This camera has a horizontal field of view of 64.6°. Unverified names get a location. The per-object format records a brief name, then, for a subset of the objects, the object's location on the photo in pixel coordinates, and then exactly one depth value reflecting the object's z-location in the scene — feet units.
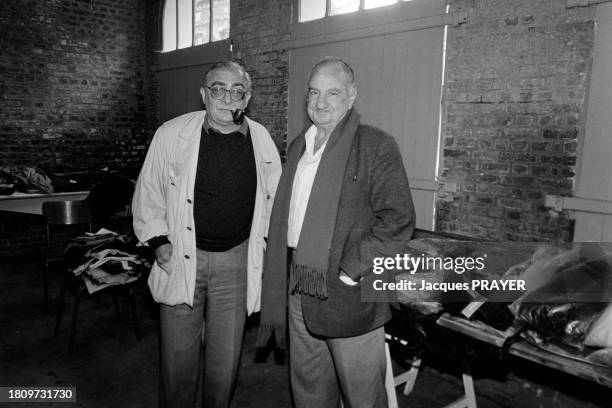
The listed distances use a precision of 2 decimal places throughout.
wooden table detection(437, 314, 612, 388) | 5.48
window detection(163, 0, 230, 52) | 19.31
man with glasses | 7.38
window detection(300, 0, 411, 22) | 13.95
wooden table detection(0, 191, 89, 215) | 16.20
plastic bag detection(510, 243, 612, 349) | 5.98
